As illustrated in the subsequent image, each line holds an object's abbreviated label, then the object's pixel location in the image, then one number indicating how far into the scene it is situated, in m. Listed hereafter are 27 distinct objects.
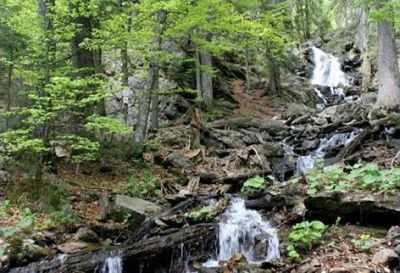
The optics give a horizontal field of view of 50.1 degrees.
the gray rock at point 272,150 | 11.77
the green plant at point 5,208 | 7.50
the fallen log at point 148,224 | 7.38
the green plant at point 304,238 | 5.95
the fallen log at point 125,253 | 6.22
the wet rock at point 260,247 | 6.64
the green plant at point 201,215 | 7.77
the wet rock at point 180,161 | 11.04
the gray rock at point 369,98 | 16.94
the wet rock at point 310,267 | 5.25
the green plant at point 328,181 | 6.91
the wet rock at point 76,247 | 6.79
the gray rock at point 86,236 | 7.21
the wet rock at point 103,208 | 8.16
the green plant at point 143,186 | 9.44
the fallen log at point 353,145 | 10.52
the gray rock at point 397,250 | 5.08
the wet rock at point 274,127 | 14.45
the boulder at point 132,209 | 8.15
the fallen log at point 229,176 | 9.95
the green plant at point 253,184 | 9.06
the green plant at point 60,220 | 7.58
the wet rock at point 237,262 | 6.09
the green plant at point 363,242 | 5.44
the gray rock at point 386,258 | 4.92
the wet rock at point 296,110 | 17.26
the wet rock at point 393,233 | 5.52
